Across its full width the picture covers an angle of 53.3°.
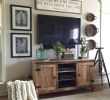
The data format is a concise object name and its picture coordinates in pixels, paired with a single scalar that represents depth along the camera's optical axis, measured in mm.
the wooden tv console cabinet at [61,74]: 2397
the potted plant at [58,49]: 2632
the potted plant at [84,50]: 2848
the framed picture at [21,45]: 2526
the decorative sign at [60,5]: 2666
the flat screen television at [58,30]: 2655
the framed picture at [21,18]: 2517
